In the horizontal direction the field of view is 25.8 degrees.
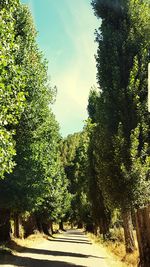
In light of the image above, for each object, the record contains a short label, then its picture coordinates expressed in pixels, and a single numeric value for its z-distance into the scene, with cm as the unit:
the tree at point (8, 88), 1085
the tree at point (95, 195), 3834
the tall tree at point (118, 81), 1525
